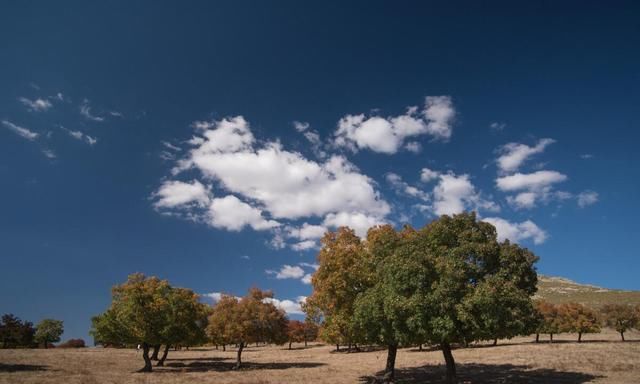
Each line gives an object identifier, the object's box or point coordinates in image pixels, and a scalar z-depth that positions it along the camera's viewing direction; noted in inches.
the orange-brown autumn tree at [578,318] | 3398.1
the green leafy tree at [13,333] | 3587.6
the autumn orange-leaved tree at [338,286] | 1381.6
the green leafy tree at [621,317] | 3425.2
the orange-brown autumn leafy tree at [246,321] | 2171.5
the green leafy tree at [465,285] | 1064.8
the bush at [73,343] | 5305.1
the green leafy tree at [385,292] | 1143.0
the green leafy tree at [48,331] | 4635.8
